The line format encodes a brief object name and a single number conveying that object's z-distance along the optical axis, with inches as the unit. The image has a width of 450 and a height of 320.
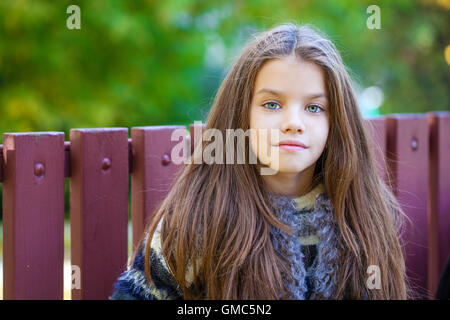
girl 84.0
